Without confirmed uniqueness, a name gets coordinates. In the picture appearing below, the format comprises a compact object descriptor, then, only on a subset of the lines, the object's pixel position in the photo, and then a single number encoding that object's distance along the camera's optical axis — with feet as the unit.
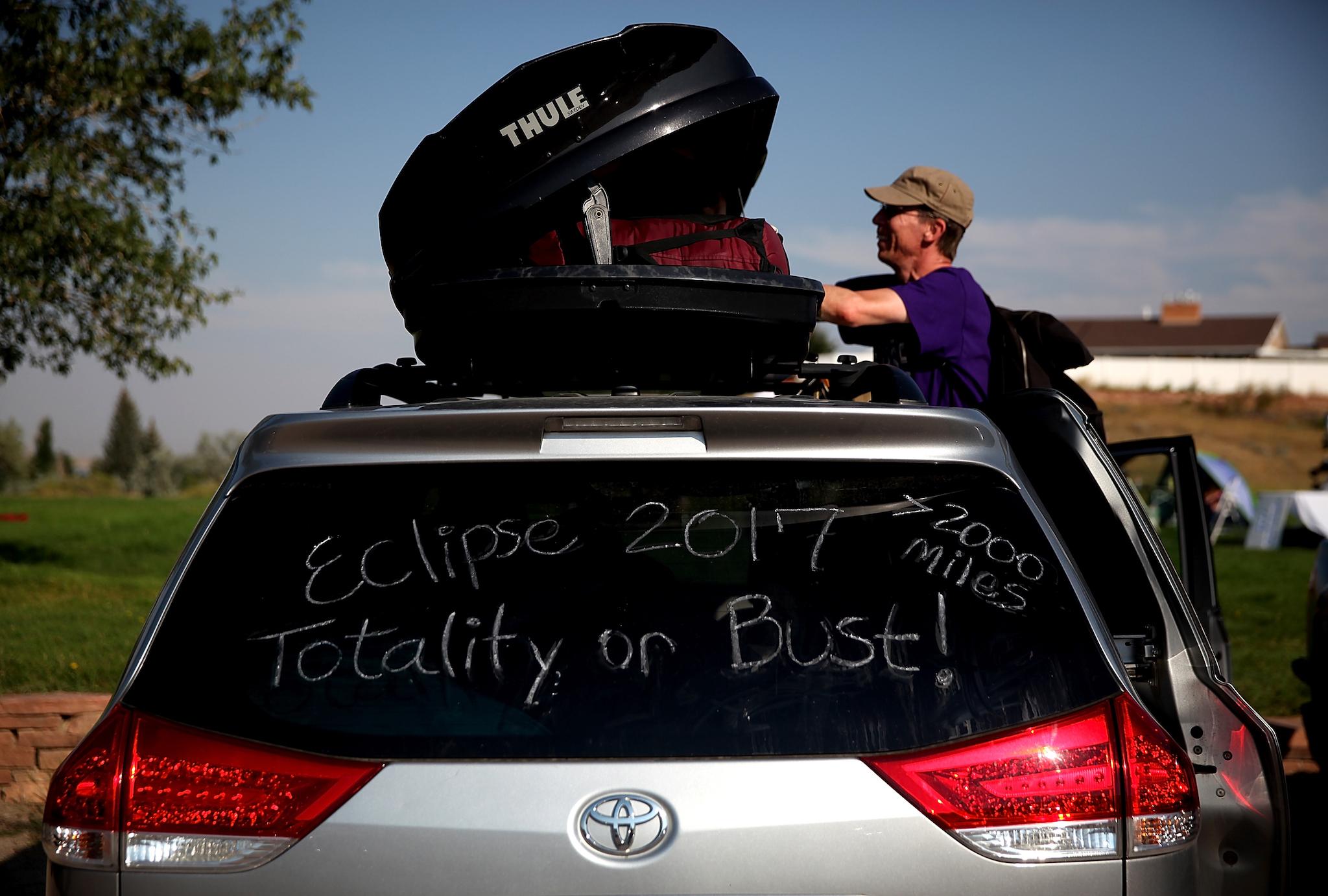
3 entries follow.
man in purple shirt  14.44
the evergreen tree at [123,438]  212.43
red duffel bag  11.94
